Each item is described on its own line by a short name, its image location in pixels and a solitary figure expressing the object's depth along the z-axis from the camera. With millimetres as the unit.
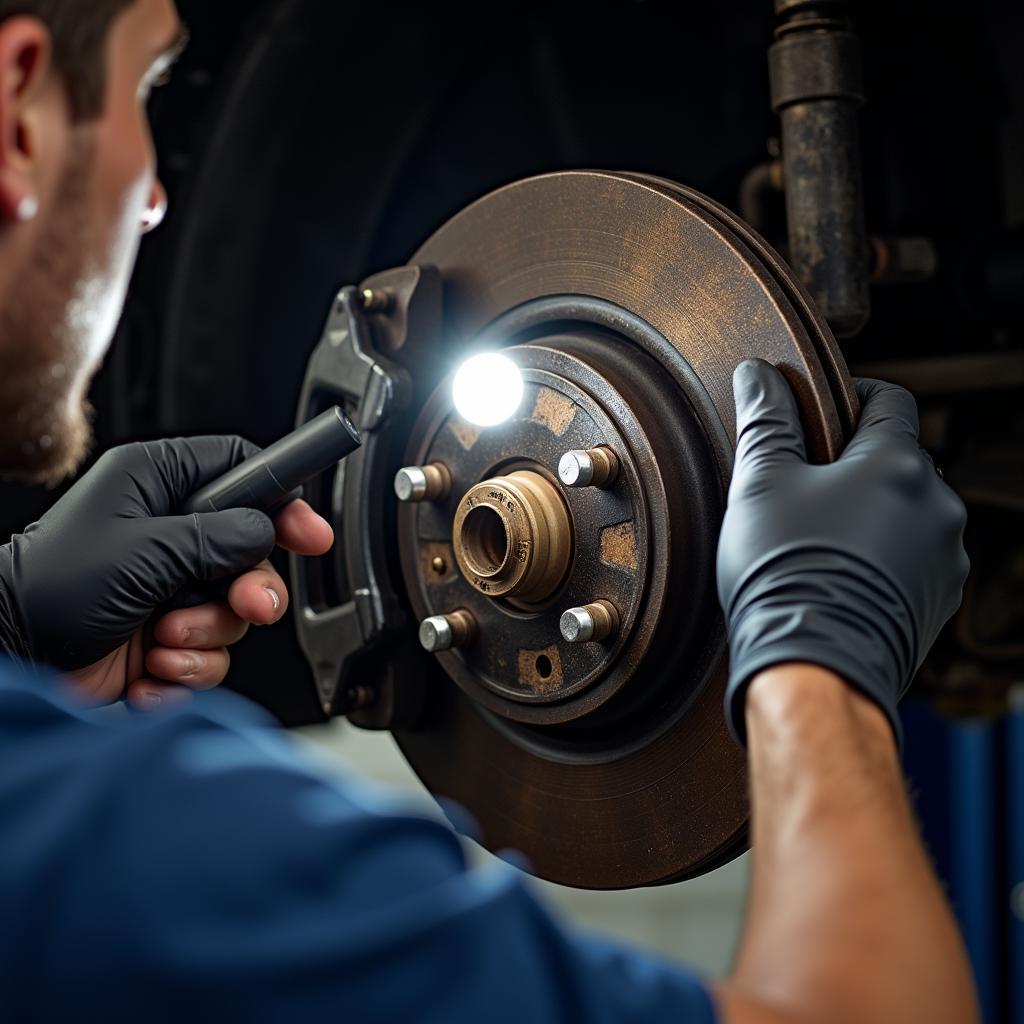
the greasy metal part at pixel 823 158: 843
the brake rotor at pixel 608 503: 741
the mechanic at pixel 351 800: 407
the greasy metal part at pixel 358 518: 902
